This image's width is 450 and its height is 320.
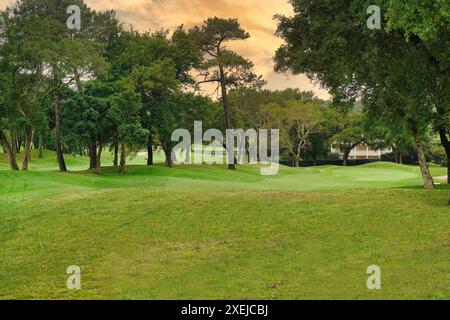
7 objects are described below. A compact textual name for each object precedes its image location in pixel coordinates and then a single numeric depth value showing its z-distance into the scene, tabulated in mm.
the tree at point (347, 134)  99875
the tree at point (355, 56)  21422
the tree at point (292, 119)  93250
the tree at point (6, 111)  47062
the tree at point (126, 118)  47969
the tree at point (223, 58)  60031
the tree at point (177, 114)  58406
